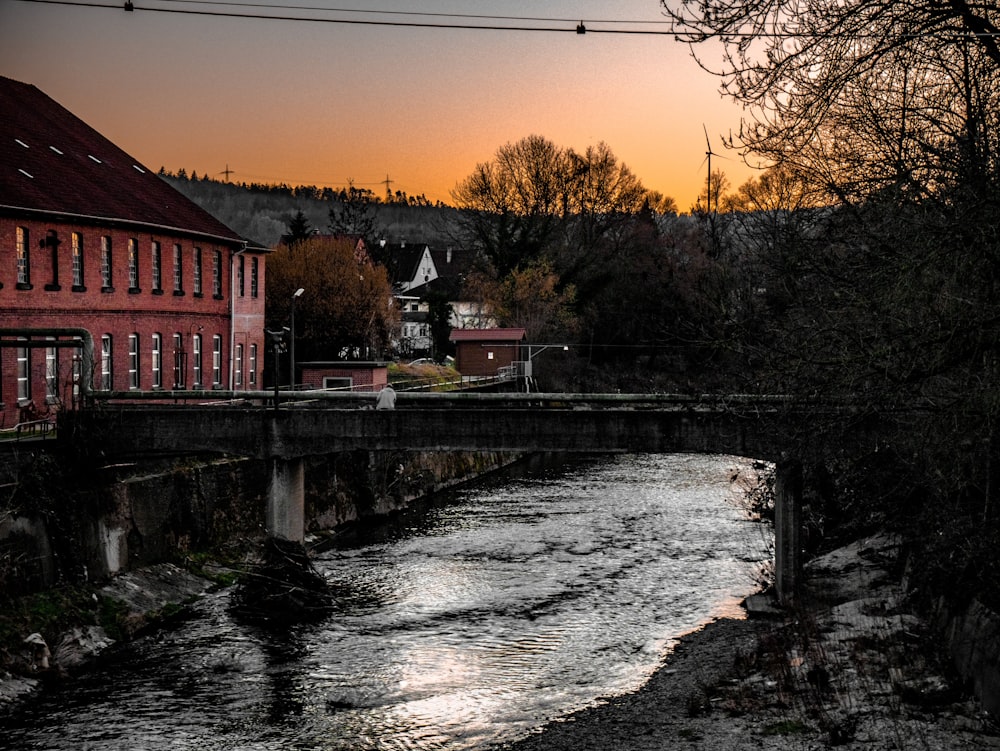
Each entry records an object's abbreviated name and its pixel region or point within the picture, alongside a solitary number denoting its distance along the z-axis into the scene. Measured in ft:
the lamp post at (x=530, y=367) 212.64
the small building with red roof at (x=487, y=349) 223.10
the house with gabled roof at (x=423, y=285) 260.21
